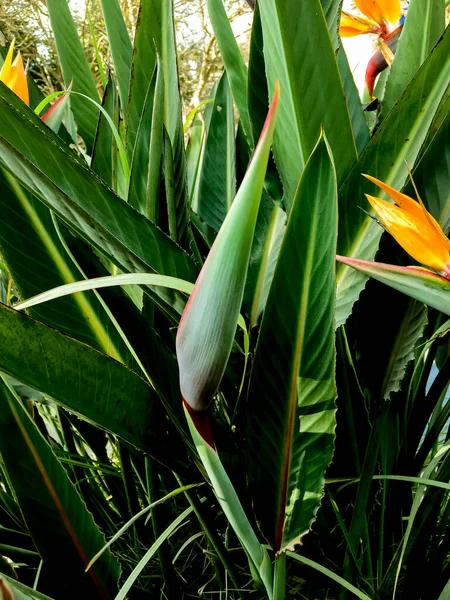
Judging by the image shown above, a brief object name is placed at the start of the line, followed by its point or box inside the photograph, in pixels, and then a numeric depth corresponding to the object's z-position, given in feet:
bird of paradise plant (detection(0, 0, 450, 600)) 0.97
